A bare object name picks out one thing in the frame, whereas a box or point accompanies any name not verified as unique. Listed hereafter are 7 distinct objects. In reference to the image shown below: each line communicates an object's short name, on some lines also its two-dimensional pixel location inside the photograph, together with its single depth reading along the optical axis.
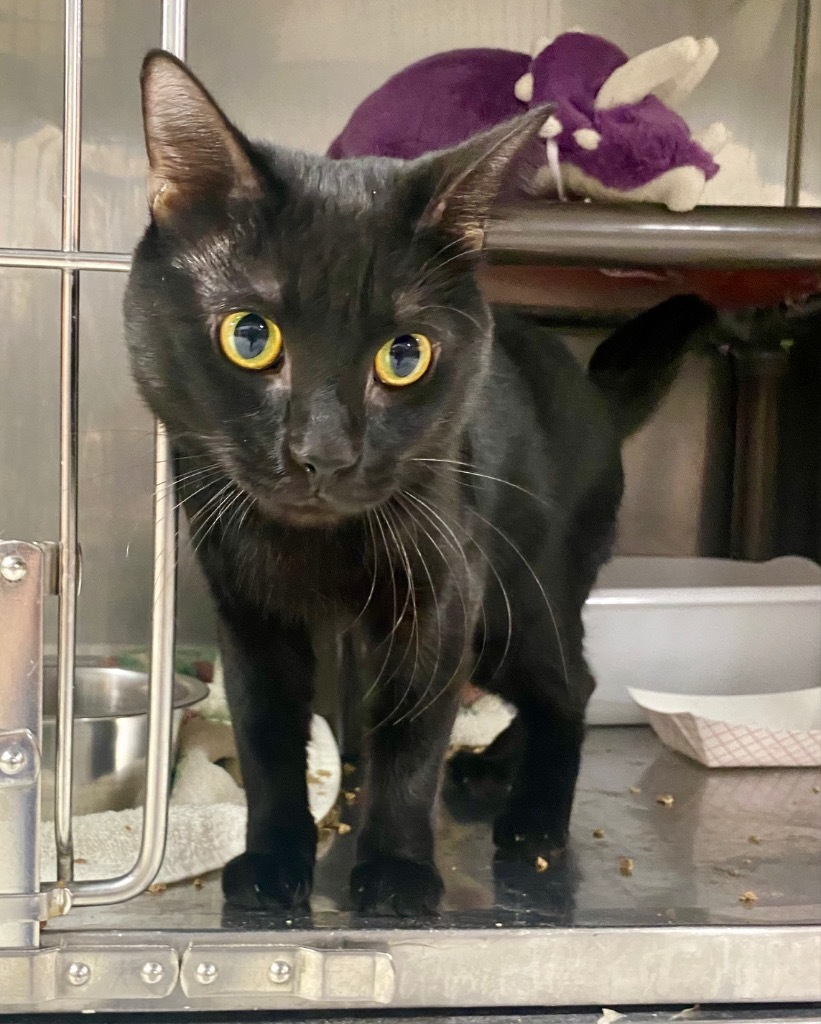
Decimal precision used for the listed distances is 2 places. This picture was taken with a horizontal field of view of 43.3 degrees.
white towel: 0.83
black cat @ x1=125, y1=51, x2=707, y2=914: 0.67
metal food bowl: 1.00
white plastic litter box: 1.30
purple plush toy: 0.83
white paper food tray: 1.16
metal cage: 0.66
